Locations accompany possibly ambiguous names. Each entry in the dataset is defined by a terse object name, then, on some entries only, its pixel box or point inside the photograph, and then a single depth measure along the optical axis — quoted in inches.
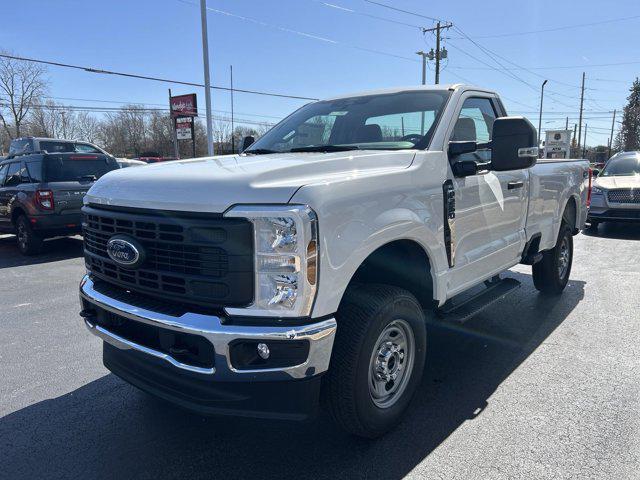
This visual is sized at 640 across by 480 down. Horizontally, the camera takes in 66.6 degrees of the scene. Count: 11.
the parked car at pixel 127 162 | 712.5
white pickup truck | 87.7
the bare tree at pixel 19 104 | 2354.6
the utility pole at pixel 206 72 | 673.6
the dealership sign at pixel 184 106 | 987.0
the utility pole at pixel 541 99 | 1945.1
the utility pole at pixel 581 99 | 2356.3
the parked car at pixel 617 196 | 397.1
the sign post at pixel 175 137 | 1013.2
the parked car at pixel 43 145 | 626.6
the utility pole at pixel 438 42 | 1393.9
